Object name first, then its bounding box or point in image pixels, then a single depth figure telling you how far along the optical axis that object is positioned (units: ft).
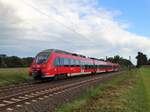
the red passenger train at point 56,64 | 46.21
